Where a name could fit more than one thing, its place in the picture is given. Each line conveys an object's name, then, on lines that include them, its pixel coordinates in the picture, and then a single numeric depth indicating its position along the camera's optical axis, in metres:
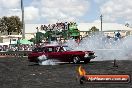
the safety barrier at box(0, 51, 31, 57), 48.70
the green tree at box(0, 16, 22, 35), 136.75
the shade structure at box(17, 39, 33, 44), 70.80
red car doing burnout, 29.84
